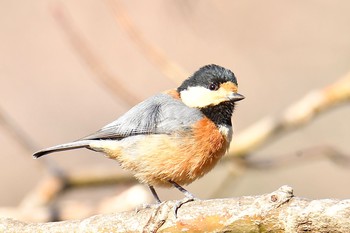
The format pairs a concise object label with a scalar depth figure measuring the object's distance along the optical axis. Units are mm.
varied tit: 7332
